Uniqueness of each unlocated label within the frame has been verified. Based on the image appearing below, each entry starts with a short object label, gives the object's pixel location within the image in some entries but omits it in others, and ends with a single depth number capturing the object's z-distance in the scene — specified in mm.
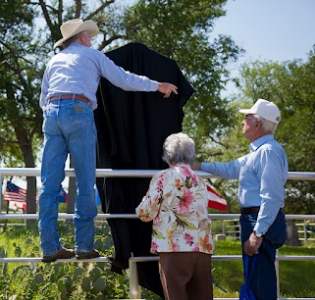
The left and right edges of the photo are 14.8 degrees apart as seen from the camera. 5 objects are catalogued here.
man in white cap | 6989
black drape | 8091
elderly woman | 6670
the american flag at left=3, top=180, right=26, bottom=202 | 34688
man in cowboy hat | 7325
